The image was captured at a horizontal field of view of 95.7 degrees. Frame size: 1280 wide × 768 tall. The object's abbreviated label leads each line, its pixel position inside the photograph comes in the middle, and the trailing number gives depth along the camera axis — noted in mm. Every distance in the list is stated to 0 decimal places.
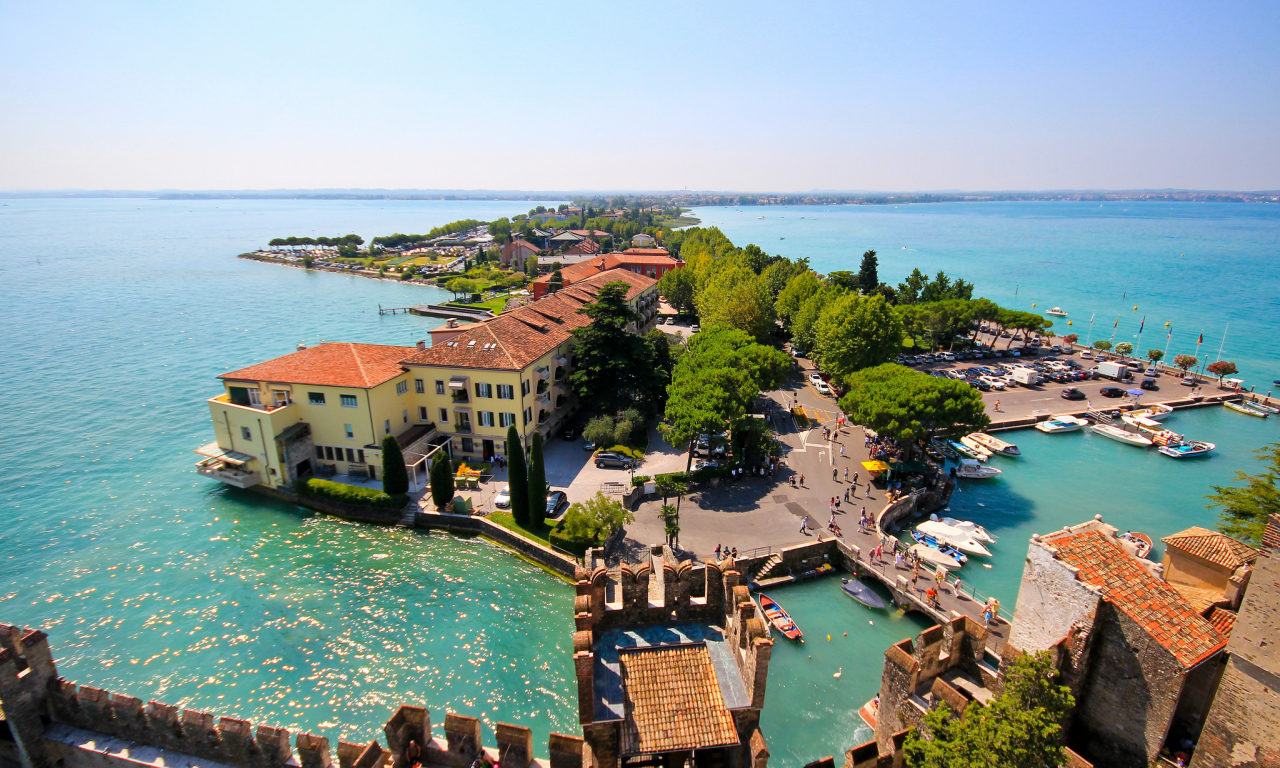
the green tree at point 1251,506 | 26381
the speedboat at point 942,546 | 31469
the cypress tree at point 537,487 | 31641
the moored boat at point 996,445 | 46000
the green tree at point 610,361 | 44500
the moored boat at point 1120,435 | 48656
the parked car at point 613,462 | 39688
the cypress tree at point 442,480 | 34312
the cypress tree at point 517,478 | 32438
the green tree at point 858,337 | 52812
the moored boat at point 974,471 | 41844
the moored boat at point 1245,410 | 55438
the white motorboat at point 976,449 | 44759
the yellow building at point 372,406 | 37469
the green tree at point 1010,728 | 12383
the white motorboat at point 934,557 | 30844
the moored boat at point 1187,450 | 46844
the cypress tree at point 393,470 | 34469
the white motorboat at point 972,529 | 33219
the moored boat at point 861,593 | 28734
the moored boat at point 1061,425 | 51062
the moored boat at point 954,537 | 32031
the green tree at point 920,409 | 37844
